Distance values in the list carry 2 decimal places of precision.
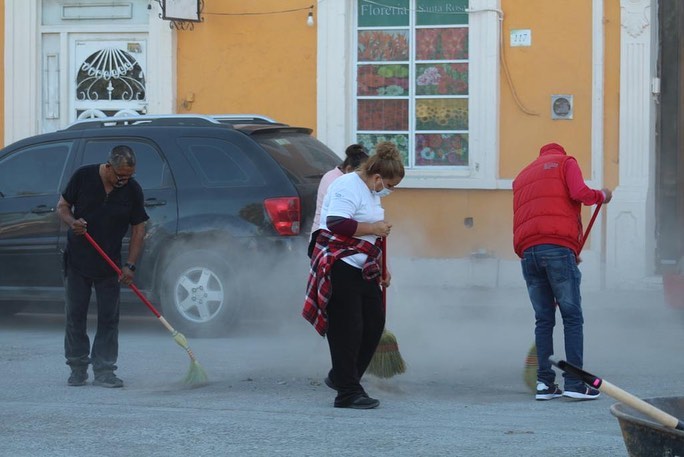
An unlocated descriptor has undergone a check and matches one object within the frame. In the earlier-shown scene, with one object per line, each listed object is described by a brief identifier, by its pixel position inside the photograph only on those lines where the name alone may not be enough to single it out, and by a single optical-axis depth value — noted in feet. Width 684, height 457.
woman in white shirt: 46.27
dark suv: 66.54
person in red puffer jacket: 49.01
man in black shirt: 52.79
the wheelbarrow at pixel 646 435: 26.20
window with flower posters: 90.84
